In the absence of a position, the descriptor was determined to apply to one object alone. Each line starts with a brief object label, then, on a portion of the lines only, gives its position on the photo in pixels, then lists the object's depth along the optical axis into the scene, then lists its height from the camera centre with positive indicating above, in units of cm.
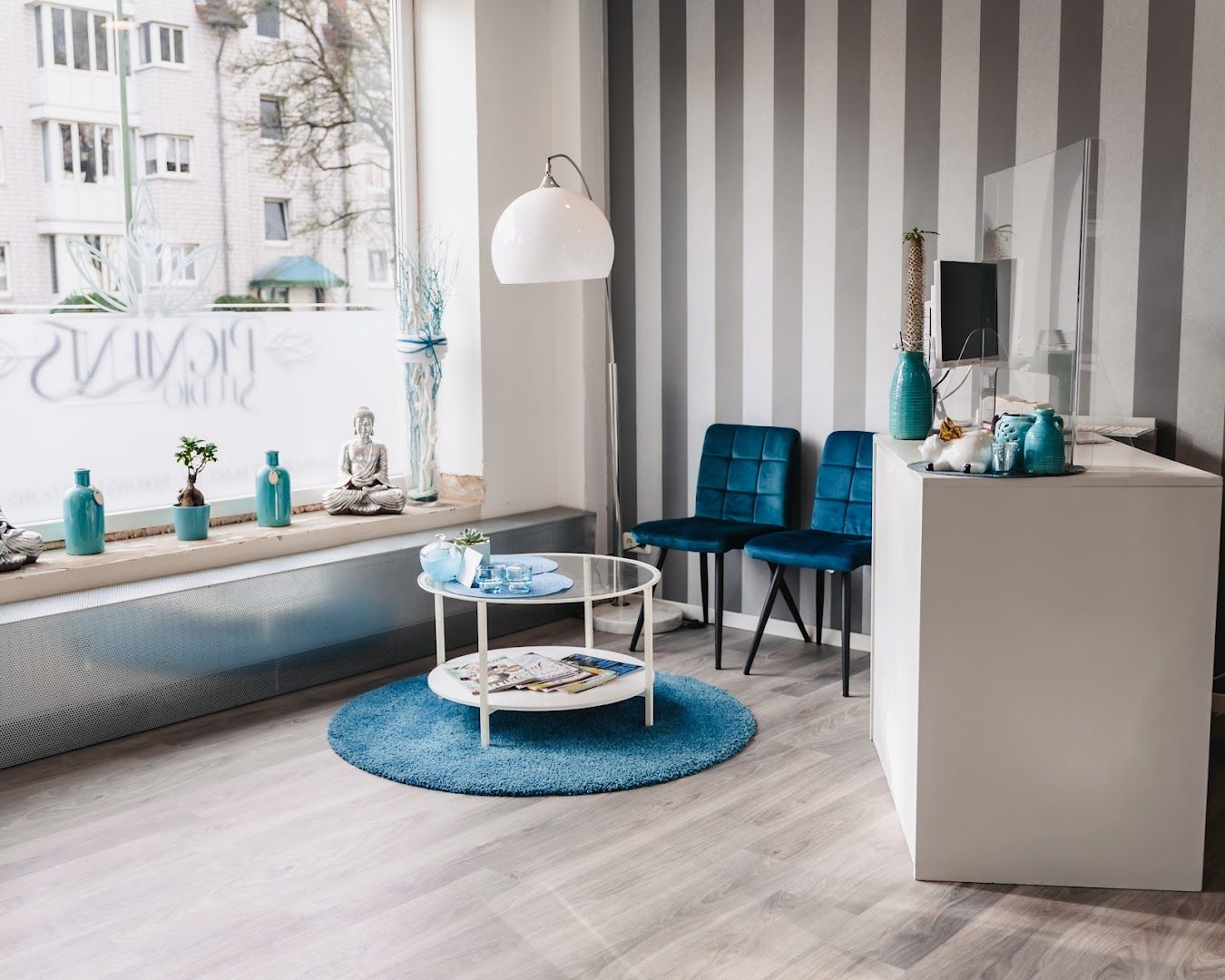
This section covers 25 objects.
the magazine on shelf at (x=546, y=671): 363 -100
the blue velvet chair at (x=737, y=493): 439 -57
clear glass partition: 262 +14
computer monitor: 307 +6
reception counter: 256 -72
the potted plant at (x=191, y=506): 409 -54
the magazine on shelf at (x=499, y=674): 363 -101
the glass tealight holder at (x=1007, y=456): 263 -25
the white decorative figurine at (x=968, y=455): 268 -25
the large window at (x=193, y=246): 391 +36
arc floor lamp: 361 +31
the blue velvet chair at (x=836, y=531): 397 -67
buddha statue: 461 -52
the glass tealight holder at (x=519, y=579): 356 -70
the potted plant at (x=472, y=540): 364 -59
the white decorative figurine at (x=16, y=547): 361 -60
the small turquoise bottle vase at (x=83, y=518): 381 -54
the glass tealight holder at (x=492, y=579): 355 -70
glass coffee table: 348 -93
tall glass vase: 473 -23
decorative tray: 260 -29
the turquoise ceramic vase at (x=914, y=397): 332 -15
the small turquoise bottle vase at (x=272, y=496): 436 -54
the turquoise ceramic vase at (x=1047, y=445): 263 -22
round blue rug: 326 -116
